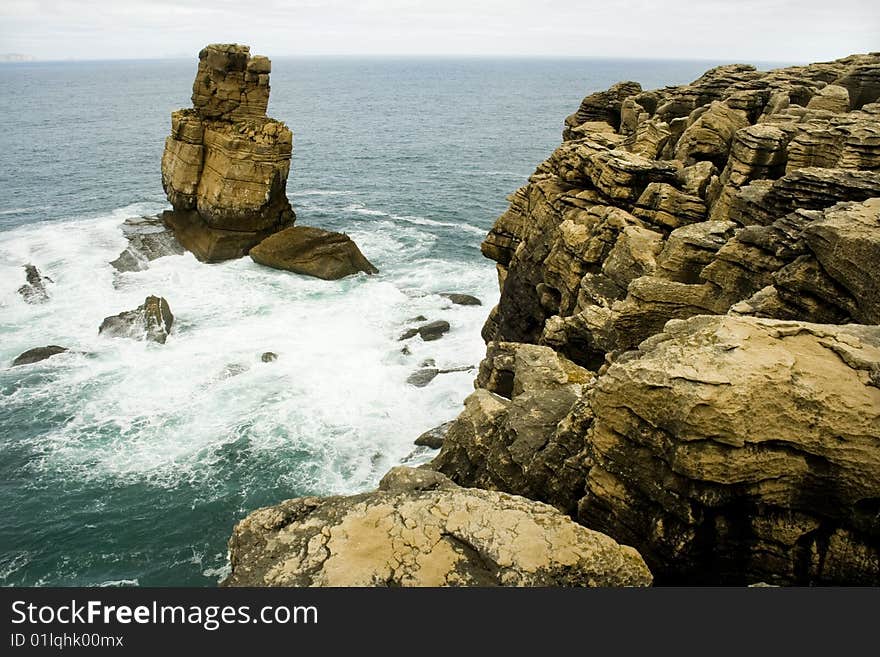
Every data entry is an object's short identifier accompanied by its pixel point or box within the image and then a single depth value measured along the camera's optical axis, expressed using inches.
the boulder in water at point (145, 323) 1536.7
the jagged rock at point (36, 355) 1417.0
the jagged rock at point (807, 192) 719.6
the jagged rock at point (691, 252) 813.2
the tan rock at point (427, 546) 390.6
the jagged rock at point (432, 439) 1118.4
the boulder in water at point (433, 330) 1545.3
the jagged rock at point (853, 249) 546.3
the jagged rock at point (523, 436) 548.7
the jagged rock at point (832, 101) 1342.3
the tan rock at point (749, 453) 397.7
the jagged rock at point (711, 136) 1190.3
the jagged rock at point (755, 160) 954.1
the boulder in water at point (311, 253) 1946.4
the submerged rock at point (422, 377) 1343.5
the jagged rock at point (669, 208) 968.9
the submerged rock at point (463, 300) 1752.0
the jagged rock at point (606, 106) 1955.0
